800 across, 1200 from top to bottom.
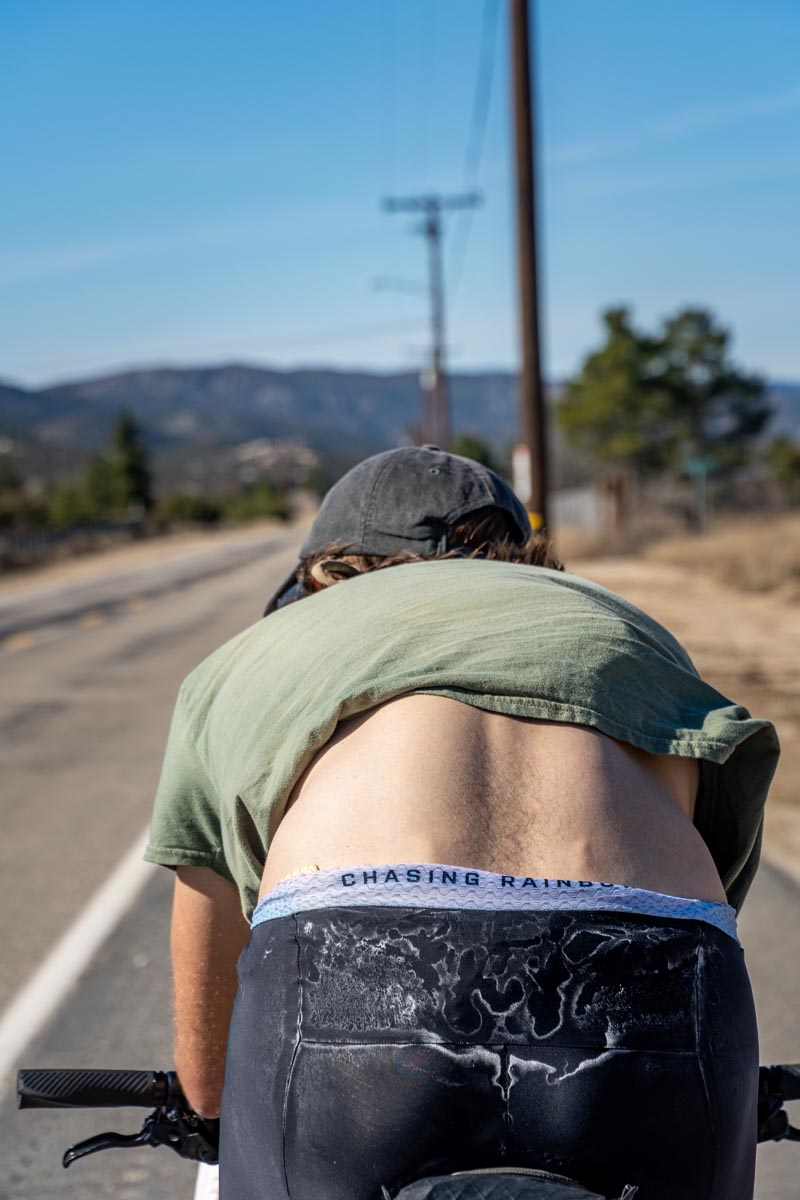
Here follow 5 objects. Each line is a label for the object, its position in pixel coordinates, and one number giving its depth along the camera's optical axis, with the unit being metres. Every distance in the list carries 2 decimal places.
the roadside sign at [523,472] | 15.02
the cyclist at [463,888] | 1.39
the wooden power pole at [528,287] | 14.81
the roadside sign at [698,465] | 31.75
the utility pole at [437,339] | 51.88
